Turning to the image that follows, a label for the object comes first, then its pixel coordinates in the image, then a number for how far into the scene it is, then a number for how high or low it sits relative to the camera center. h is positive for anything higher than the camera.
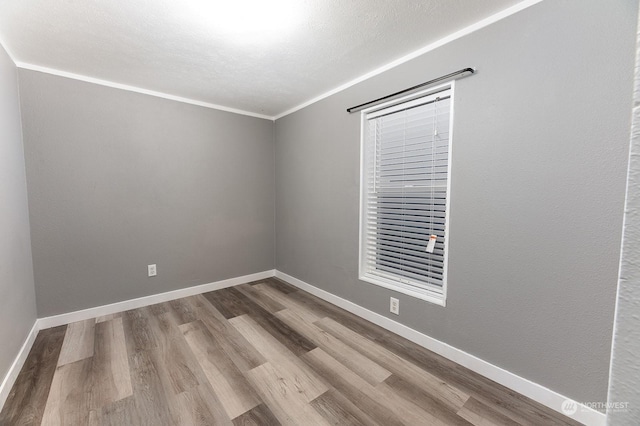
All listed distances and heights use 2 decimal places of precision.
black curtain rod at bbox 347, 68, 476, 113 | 1.72 +0.85
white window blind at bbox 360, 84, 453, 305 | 1.97 +0.03
